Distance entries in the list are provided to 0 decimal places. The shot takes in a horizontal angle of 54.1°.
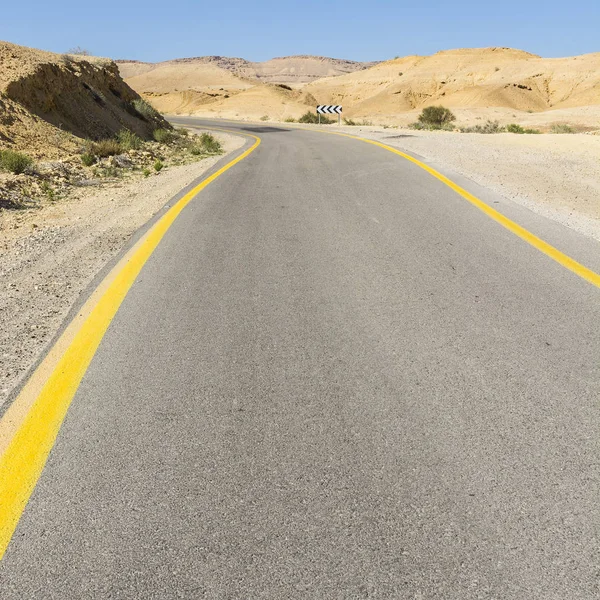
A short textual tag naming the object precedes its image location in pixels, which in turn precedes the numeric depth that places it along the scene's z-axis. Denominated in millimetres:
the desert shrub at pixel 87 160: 13781
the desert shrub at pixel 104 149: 15484
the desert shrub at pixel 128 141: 17606
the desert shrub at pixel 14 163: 11055
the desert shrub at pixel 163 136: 22016
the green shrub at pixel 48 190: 10086
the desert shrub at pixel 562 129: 26584
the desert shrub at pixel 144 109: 25250
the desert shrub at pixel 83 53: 28125
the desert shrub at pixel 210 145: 18861
